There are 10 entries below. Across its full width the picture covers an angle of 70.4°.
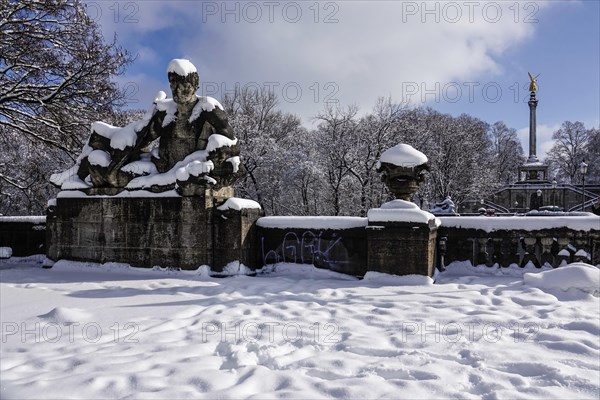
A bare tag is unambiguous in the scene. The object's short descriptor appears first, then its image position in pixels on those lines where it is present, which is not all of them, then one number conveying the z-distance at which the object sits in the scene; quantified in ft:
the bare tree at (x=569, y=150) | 203.51
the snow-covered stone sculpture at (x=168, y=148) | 23.81
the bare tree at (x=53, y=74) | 34.32
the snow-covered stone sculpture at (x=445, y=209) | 75.51
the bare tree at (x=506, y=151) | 200.85
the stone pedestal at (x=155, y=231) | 23.27
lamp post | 93.96
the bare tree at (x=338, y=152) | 95.09
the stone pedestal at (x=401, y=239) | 20.65
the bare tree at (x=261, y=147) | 96.84
